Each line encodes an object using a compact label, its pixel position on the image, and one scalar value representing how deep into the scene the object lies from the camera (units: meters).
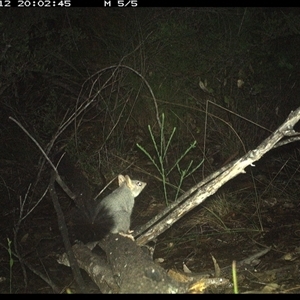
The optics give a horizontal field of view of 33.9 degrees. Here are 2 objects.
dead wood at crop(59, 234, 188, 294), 2.86
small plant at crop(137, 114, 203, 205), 6.37
